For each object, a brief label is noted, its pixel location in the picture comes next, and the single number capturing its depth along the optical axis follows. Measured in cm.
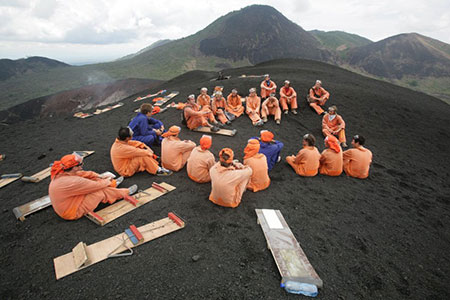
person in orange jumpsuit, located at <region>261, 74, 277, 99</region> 909
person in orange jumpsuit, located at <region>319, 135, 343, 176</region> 467
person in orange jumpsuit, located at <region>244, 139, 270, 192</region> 384
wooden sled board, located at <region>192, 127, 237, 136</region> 682
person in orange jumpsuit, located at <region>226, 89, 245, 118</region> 821
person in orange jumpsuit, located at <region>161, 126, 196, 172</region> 462
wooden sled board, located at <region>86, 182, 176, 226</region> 313
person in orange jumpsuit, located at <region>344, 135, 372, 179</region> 467
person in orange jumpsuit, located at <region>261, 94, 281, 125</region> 791
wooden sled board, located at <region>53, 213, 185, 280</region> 243
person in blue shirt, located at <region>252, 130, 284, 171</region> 449
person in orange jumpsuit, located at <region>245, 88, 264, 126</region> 788
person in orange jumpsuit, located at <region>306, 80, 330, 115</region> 859
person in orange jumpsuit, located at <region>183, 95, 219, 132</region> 694
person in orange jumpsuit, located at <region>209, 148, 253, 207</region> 336
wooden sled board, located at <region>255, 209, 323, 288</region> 233
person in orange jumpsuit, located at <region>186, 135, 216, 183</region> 399
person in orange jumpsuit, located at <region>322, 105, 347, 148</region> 679
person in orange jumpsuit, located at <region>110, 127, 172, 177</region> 421
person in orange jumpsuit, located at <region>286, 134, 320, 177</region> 458
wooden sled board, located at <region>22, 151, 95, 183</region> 452
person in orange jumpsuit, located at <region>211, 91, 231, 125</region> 779
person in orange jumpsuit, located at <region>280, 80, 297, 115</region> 853
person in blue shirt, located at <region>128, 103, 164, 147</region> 538
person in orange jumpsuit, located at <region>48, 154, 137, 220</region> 300
